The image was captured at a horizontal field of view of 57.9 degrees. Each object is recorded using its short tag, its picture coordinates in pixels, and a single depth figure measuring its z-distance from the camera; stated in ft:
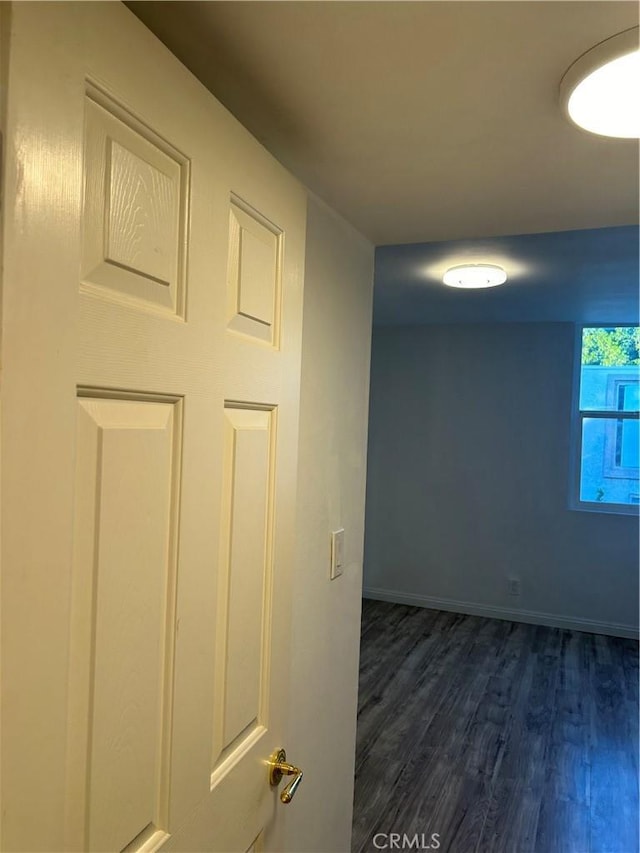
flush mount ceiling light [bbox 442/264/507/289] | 9.72
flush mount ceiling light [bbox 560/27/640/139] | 2.56
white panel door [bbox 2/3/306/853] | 1.79
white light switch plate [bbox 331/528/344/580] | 5.16
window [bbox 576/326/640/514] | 15.07
